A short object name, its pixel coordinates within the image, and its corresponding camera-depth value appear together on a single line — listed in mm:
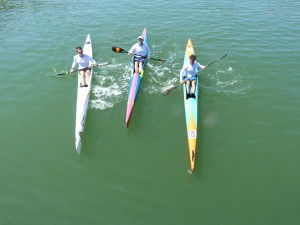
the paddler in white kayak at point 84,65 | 13554
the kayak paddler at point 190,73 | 12677
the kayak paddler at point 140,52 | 14412
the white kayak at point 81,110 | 10875
